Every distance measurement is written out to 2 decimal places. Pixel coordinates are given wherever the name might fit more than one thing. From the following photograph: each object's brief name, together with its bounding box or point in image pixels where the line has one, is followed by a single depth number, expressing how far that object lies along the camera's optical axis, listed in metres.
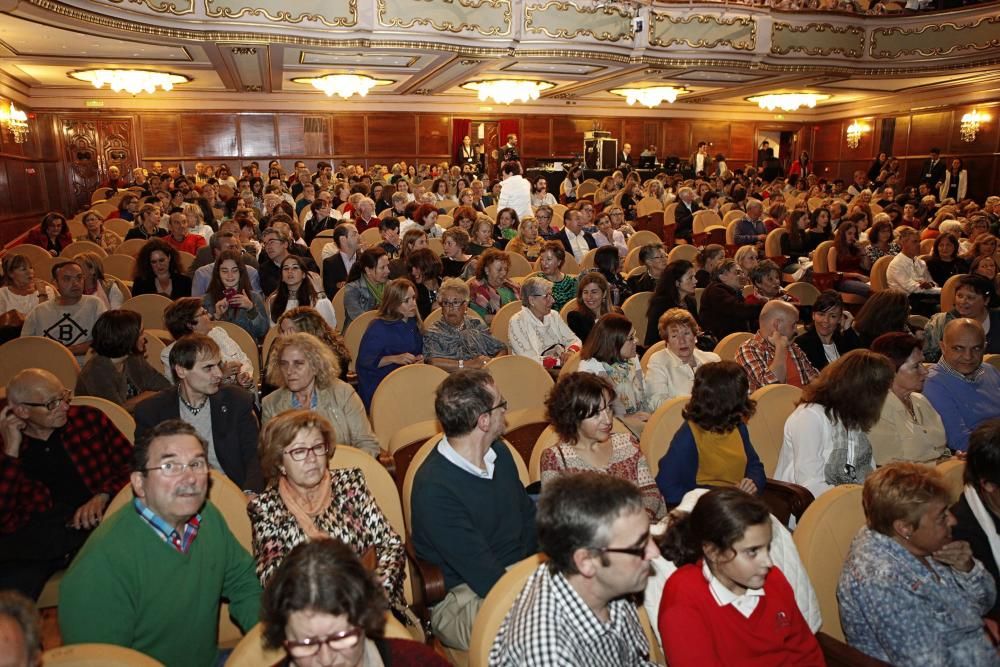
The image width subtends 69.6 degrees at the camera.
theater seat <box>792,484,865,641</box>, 2.36
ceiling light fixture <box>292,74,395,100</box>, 13.13
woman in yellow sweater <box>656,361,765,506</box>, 2.85
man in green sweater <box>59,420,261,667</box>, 1.80
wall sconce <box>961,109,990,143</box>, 15.25
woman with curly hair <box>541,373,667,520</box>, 2.63
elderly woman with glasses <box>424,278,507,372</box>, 4.44
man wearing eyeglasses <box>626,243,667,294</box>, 5.97
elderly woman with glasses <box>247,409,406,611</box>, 2.19
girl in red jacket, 1.85
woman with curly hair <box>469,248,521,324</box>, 5.33
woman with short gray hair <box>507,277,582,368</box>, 4.60
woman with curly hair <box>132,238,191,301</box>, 5.56
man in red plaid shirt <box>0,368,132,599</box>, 2.52
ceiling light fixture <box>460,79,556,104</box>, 13.80
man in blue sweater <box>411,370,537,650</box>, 2.29
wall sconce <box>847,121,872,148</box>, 18.50
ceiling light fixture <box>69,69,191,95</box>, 11.97
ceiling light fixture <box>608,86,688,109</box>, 15.02
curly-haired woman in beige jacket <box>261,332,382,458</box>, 3.14
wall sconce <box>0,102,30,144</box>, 11.77
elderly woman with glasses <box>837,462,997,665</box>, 2.03
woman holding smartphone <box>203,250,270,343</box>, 4.86
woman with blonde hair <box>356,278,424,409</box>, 4.29
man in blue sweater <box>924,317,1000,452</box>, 3.61
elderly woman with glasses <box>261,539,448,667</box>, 1.47
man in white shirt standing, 9.20
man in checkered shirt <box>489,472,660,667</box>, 1.61
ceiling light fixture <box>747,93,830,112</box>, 16.03
